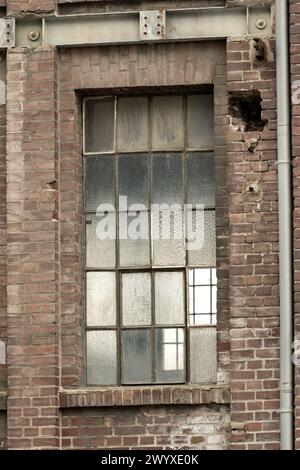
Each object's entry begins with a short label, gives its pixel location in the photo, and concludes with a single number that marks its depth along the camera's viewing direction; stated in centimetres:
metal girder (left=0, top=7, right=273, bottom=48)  1789
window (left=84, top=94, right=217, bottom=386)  1783
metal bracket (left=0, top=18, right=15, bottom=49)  1809
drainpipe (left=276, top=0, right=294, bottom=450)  1714
